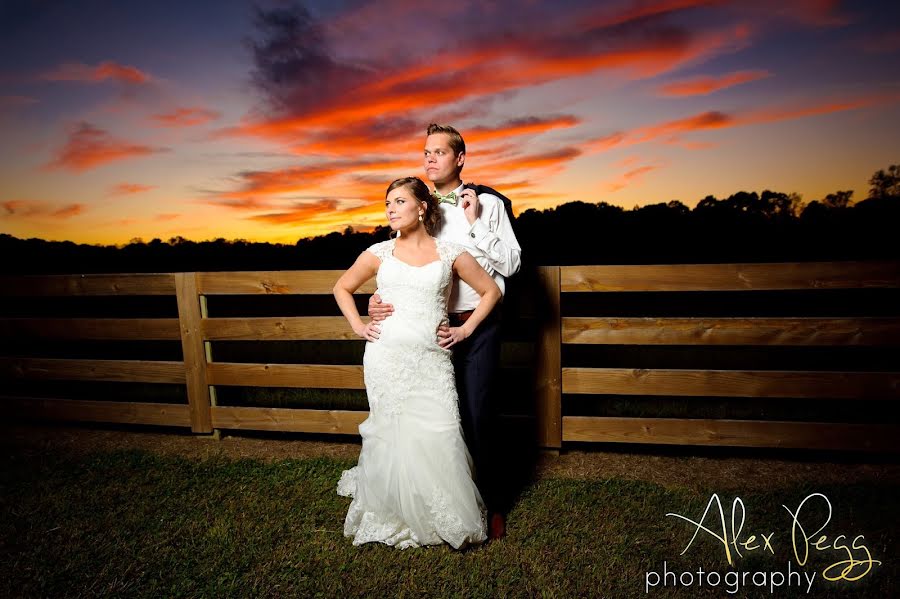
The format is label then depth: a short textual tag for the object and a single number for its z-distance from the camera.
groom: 2.57
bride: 2.51
